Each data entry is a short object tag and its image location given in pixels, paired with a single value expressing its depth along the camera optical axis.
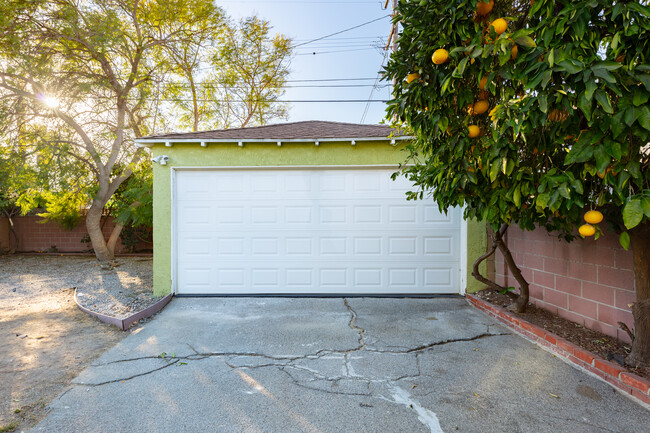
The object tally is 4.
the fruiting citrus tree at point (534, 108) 1.91
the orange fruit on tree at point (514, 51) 2.24
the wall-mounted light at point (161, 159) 5.93
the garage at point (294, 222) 5.94
